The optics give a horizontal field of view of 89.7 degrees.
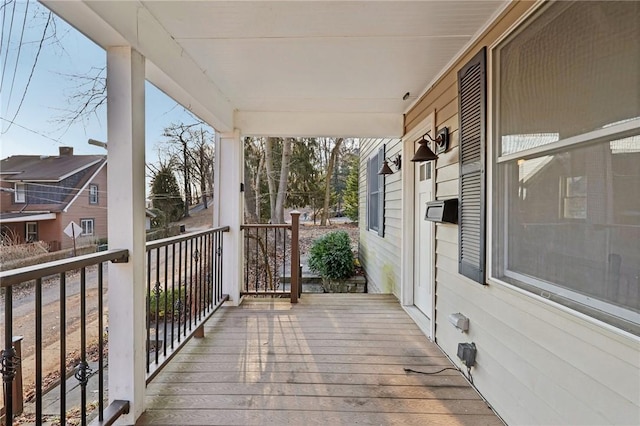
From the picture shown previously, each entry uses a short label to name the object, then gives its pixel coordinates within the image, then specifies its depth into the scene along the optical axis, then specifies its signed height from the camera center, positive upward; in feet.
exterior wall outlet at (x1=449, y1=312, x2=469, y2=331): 7.13 -2.52
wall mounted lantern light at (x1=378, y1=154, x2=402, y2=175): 13.35 +1.88
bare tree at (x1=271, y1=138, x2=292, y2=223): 27.04 +2.38
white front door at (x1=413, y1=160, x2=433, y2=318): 10.75 -1.13
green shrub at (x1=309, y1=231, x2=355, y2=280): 21.22 -3.23
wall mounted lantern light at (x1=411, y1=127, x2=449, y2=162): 8.47 +1.68
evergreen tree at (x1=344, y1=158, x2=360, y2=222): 35.42 +1.83
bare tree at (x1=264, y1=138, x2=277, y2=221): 28.17 +3.42
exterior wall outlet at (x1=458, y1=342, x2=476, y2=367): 6.83 -3.10
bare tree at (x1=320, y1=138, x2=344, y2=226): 35.94 +3.41
